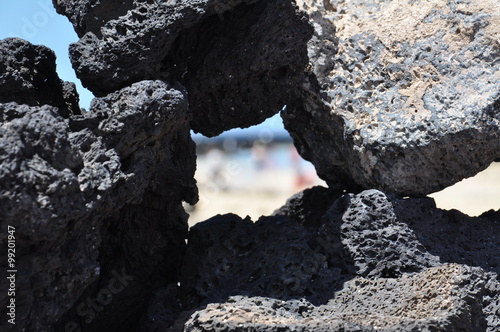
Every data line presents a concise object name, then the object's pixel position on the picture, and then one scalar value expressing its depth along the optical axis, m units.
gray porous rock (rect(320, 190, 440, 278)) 7.13
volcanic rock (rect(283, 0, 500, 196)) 7.20
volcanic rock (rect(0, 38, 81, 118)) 6.74
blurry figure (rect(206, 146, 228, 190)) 30.58
